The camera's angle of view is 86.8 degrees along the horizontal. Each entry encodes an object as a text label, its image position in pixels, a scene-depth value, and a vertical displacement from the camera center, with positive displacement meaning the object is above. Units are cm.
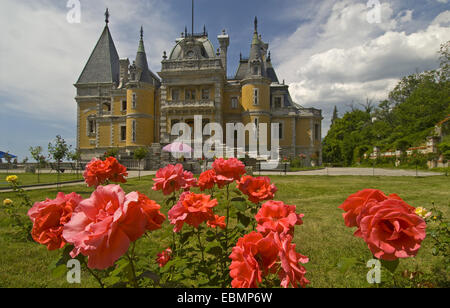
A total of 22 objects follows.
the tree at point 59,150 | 1263 +29
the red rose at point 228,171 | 205 -13
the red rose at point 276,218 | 116 -32
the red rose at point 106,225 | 89 -28
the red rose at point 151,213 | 112 -28
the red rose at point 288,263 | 94 -43
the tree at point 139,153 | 2211 +24
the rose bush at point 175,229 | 93 -35
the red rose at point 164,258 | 182 -79
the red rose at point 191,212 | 153 -36
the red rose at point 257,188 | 181 -25
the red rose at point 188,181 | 211 -23
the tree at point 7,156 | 2643 -10
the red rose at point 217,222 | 183 -52
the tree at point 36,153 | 1308 +12
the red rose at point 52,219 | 120 -33
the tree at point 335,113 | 7340 +1355
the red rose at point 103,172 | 225 -16
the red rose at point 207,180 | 221 -23
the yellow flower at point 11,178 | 450 -44
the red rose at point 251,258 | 99 -45
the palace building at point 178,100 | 2867 +726
